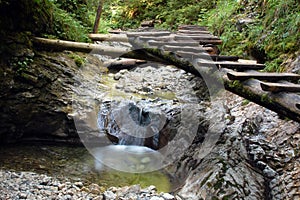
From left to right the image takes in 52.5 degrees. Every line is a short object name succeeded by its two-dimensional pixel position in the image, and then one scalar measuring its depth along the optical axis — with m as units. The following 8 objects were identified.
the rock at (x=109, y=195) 4.07
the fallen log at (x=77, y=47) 5.92
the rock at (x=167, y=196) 4.06
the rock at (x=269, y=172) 3.93
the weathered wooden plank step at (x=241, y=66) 4.29
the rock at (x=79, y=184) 4.52
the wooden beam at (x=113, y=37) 6.44
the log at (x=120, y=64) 9.28
